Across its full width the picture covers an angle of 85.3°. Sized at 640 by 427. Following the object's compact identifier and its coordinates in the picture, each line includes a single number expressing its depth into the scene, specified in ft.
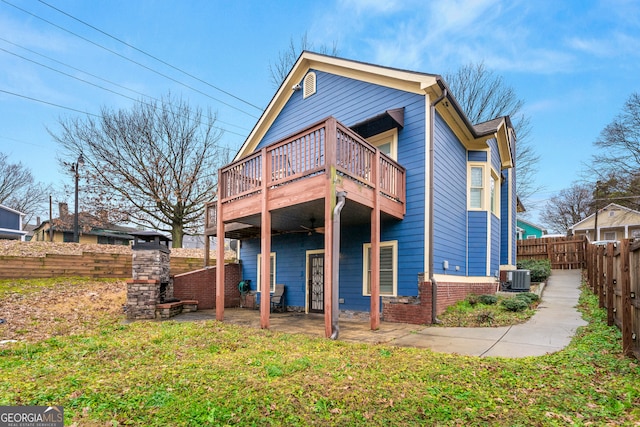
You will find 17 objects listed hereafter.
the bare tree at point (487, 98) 74.59
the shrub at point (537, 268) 43.78
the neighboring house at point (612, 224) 89.04
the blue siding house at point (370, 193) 24.63
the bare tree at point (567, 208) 117.60
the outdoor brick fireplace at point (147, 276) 31.22
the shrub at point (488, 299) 30.14
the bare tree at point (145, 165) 62.34
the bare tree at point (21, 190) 104.83
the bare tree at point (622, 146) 77.92
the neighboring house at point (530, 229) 103.50
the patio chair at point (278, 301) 38.17
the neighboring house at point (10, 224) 80.69
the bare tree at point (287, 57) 72.02
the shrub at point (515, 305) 27.53
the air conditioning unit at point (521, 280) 36.22
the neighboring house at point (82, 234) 72.08
